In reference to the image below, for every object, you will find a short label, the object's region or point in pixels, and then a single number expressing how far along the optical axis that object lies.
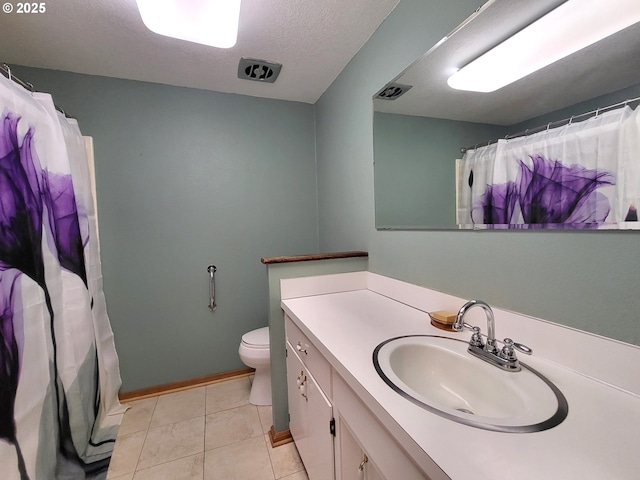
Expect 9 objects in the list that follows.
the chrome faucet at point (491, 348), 0.73
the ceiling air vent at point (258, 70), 1.72
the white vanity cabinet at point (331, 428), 0.61
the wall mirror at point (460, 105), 0.67
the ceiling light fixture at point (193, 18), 1.03
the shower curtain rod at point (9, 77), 1.11
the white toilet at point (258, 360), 1.75
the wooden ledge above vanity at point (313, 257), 1.40
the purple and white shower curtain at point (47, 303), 1.04
